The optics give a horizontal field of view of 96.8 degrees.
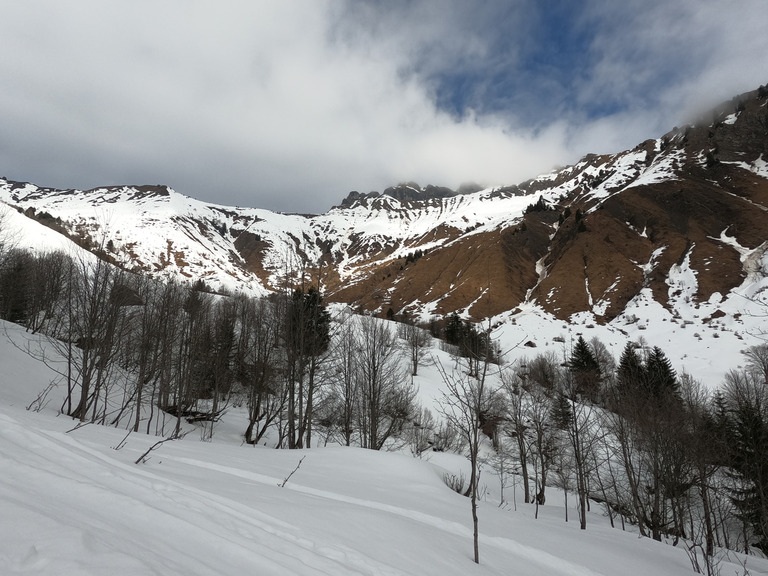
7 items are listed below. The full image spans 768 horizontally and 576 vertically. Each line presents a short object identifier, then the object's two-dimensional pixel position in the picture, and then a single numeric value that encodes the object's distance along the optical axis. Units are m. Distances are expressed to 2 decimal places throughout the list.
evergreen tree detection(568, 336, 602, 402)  38.07
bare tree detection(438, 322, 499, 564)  5.47
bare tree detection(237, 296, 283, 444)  20.02
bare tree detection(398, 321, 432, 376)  41.47
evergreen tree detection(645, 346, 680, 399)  31.39
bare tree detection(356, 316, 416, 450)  22.19
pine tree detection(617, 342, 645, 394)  23.38
